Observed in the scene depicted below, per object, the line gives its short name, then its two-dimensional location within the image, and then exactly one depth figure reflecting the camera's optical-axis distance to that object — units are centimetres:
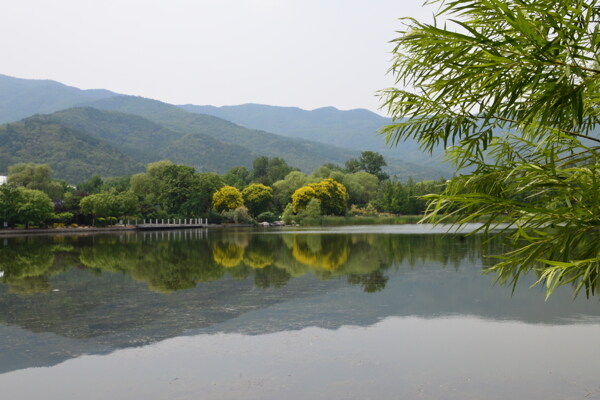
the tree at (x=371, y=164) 13975
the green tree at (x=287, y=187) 10675
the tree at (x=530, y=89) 446
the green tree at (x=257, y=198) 10181
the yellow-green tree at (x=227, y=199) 9488
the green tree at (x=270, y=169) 14075
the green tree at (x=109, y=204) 6969
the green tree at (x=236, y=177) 12531
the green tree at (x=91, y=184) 11555
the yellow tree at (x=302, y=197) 9188
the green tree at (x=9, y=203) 6131
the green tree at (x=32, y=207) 6212
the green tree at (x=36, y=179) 8381
